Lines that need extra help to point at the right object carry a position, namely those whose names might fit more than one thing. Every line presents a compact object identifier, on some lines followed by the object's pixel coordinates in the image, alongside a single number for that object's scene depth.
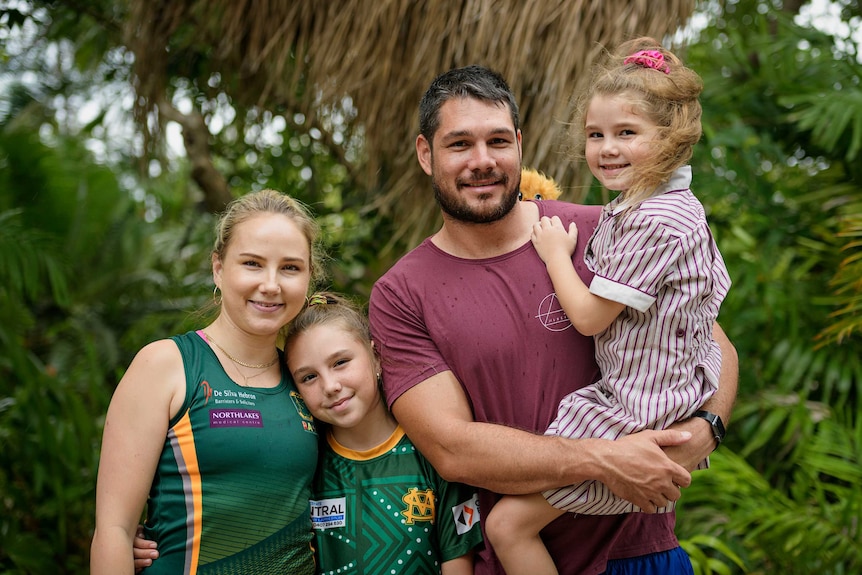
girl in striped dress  2.10
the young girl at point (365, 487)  2.35
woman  2.09
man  2.17
